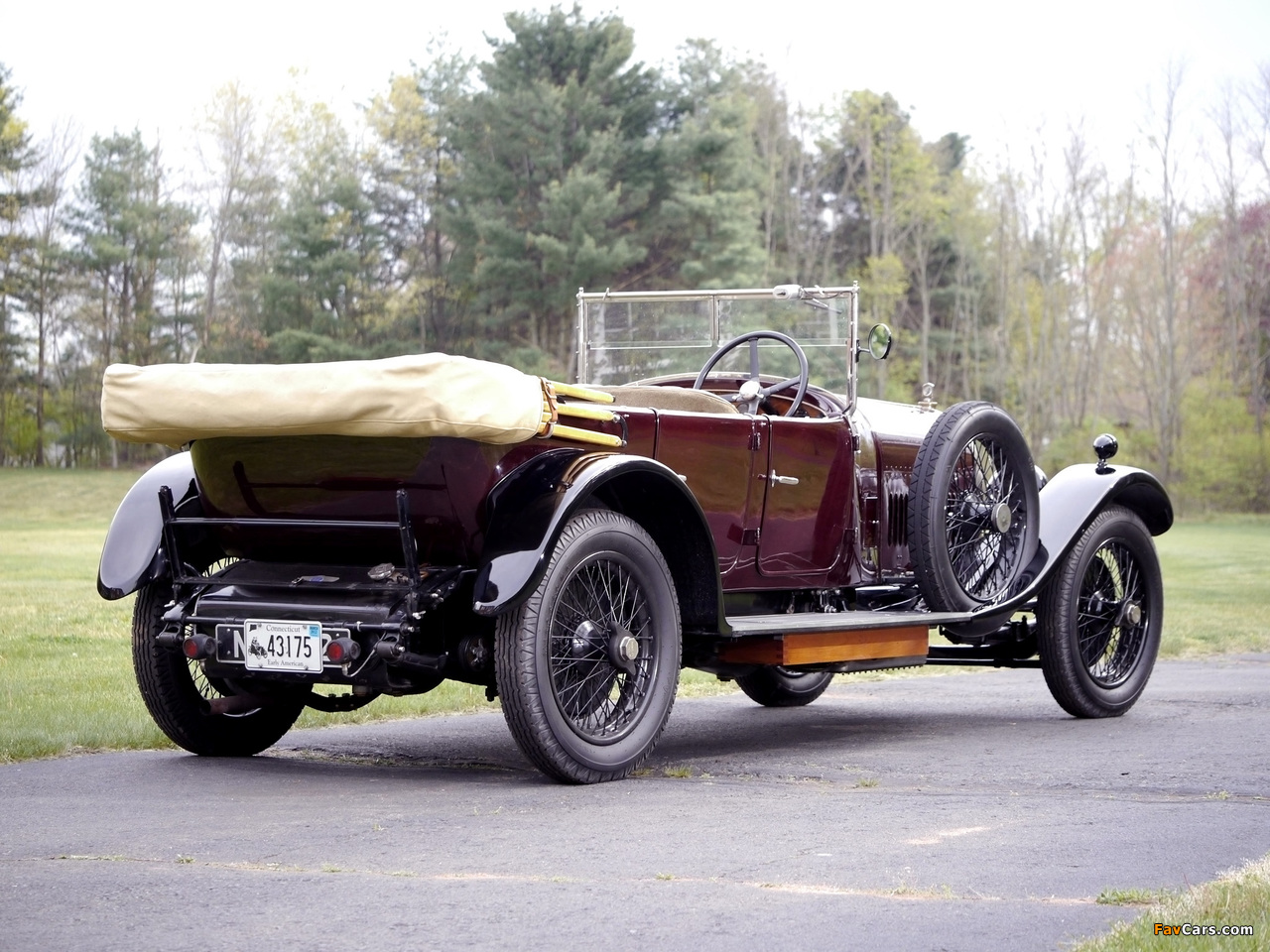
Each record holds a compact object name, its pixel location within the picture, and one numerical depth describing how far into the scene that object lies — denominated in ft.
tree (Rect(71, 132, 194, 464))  151.74
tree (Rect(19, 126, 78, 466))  153.38
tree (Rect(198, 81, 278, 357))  151.33
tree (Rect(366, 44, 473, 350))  144.56
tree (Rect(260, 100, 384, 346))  135.54
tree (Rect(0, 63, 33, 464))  151.53
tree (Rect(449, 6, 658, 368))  122.72
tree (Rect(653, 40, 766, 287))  127.13
